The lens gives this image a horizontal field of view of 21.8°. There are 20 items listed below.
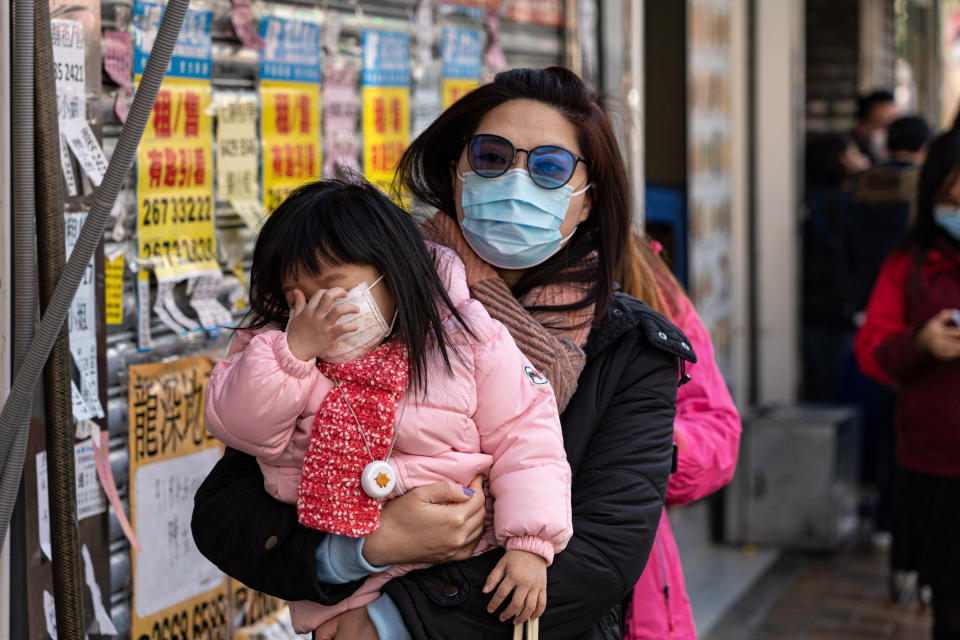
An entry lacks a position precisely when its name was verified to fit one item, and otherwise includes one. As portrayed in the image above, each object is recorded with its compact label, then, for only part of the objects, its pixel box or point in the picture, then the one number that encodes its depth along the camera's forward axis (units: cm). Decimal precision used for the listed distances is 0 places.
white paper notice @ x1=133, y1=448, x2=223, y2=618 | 572
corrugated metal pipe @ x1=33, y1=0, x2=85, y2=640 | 421
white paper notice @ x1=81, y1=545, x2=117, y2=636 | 537
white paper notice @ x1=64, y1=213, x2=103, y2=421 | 515
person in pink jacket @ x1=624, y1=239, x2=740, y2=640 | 497
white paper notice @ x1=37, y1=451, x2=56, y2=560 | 494
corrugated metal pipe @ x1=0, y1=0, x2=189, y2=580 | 371
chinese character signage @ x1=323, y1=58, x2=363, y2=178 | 702
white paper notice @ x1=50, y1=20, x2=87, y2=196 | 500
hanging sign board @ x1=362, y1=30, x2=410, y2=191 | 740
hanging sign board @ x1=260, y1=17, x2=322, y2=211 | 653
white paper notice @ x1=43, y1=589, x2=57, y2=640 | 500
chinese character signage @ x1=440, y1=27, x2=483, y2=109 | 827
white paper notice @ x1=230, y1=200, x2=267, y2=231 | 629
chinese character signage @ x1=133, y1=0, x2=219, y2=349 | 564
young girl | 369
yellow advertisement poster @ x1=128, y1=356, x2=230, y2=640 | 568
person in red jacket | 789
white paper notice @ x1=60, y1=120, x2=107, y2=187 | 510
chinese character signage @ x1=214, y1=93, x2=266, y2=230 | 620
